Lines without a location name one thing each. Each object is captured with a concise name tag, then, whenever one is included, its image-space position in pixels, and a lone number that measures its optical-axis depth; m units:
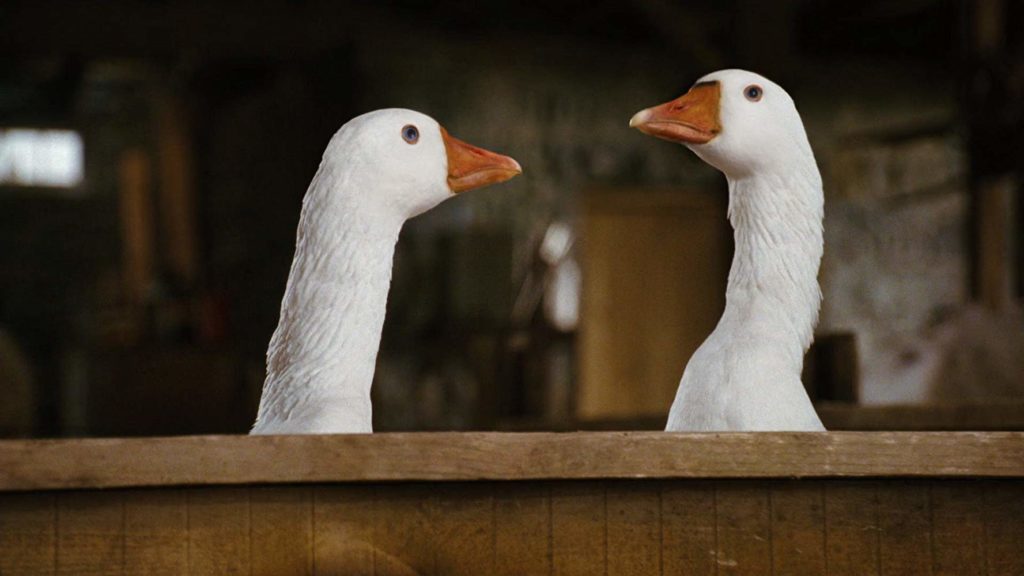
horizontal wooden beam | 2.58
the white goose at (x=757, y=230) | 2.90
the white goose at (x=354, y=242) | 2.85
